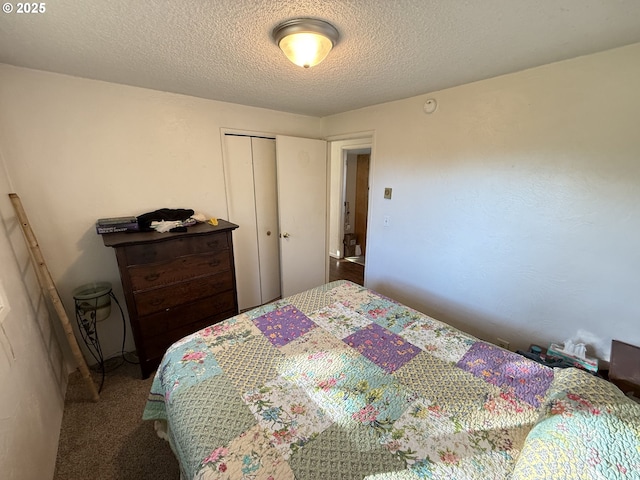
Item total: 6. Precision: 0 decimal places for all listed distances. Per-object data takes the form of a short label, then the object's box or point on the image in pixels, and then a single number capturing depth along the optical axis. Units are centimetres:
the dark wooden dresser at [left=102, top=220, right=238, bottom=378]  176
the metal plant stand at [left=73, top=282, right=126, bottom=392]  182
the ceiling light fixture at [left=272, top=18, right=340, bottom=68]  111
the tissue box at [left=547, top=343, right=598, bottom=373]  153
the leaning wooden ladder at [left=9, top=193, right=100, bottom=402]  156
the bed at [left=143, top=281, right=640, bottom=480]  75
